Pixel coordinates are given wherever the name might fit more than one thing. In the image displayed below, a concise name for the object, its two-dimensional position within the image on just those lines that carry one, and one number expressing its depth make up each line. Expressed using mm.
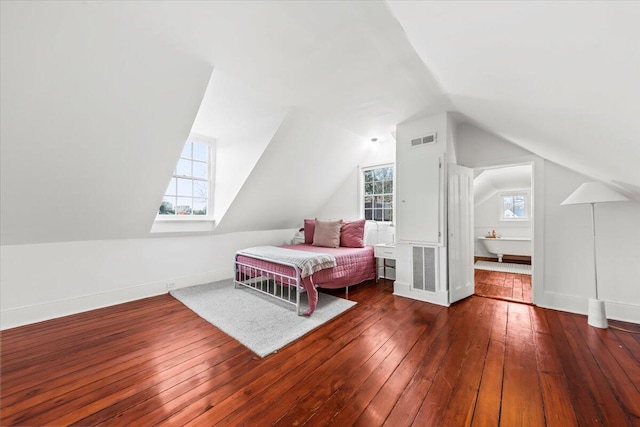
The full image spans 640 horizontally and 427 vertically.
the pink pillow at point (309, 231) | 4742
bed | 2888
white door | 3176
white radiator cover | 3207
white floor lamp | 2355
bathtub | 5461
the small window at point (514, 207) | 6070
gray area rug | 2261
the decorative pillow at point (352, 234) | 4145
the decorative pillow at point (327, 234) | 4211
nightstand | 3745
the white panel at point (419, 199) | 3191
